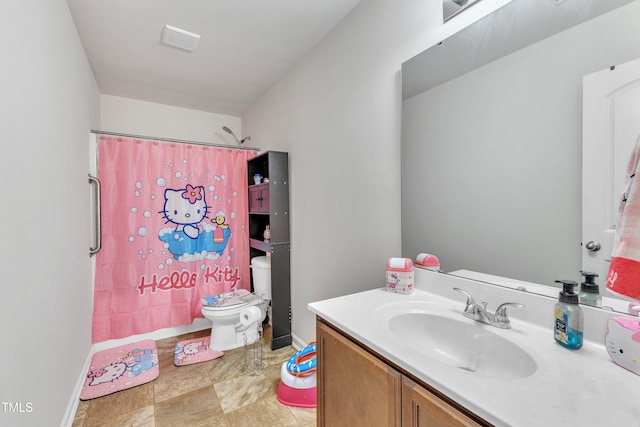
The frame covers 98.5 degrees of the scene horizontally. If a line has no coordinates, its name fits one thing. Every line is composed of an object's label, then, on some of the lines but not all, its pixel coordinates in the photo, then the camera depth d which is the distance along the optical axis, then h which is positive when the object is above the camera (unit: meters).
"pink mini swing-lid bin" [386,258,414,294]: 1.29 -0.32
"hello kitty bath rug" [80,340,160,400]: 1.83 -1.16
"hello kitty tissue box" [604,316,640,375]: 0.68 -0.35
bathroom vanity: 0.58 -0.42
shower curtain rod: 2.26 +0.64
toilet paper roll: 2.24 -0.87
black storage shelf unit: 2.36 -0.30
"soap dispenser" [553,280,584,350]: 0.79 -0.33
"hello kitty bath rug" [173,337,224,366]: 2.16 -1.17
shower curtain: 2.30 -0.20
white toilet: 2.29 -0.86
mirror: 0.87 +0.28
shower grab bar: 2.17 -0.04
